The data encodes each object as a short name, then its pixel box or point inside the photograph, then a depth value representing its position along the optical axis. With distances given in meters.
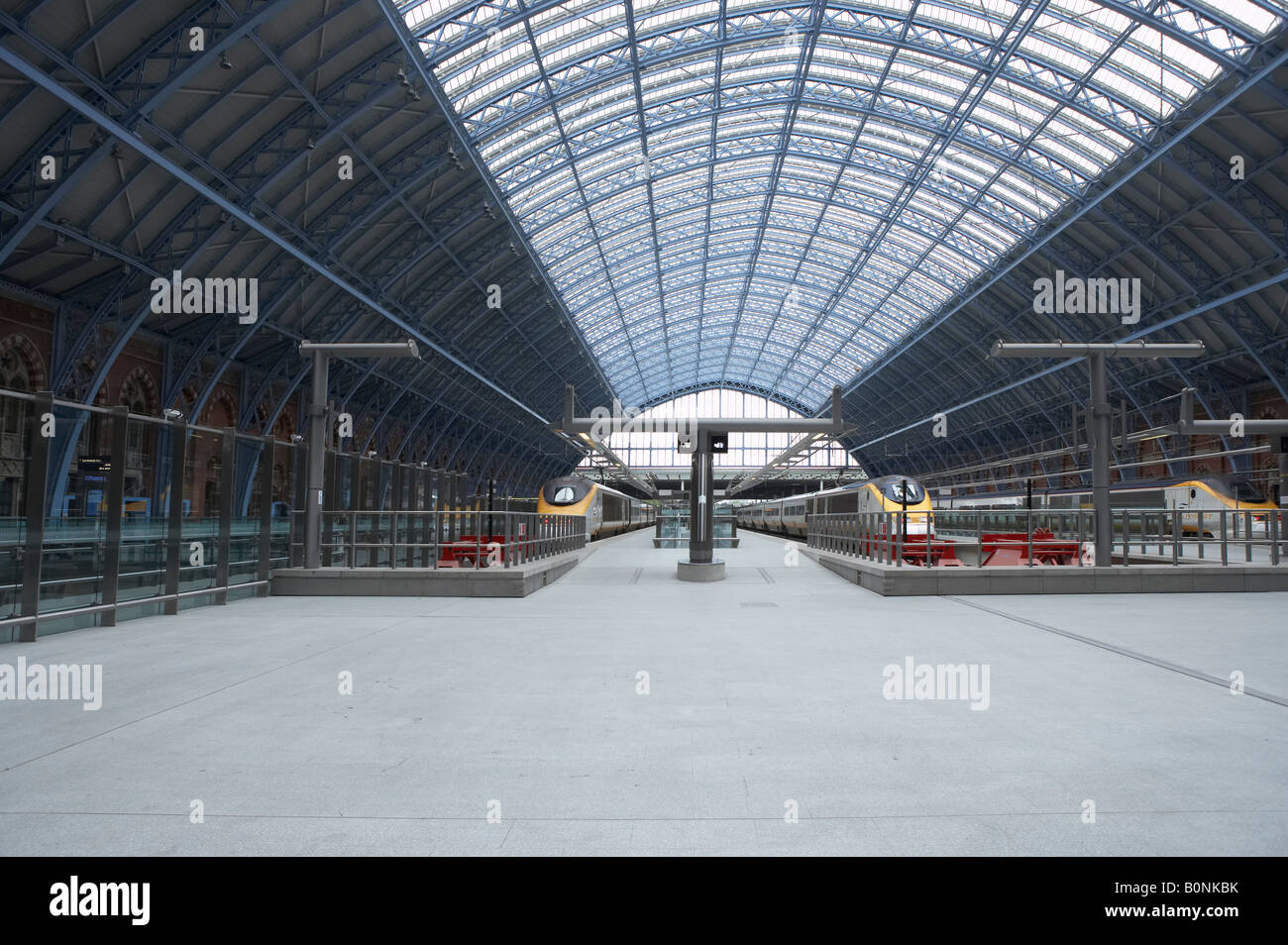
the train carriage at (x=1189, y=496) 35.38
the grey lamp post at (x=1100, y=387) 16.00
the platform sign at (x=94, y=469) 9.61
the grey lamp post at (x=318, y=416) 14.72
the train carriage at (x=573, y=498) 35.78
